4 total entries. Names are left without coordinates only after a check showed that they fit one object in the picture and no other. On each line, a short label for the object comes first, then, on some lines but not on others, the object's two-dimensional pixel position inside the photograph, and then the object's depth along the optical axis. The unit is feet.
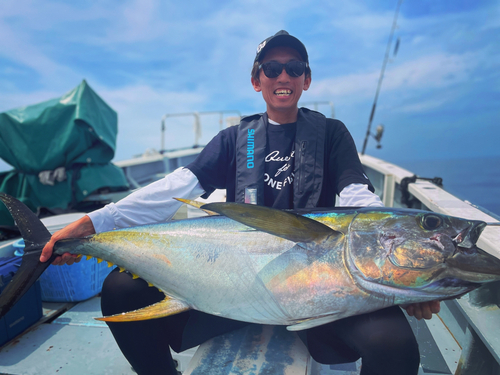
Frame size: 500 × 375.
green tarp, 11.55
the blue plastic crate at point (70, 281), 7.23
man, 3.40
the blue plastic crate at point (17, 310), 6.00
